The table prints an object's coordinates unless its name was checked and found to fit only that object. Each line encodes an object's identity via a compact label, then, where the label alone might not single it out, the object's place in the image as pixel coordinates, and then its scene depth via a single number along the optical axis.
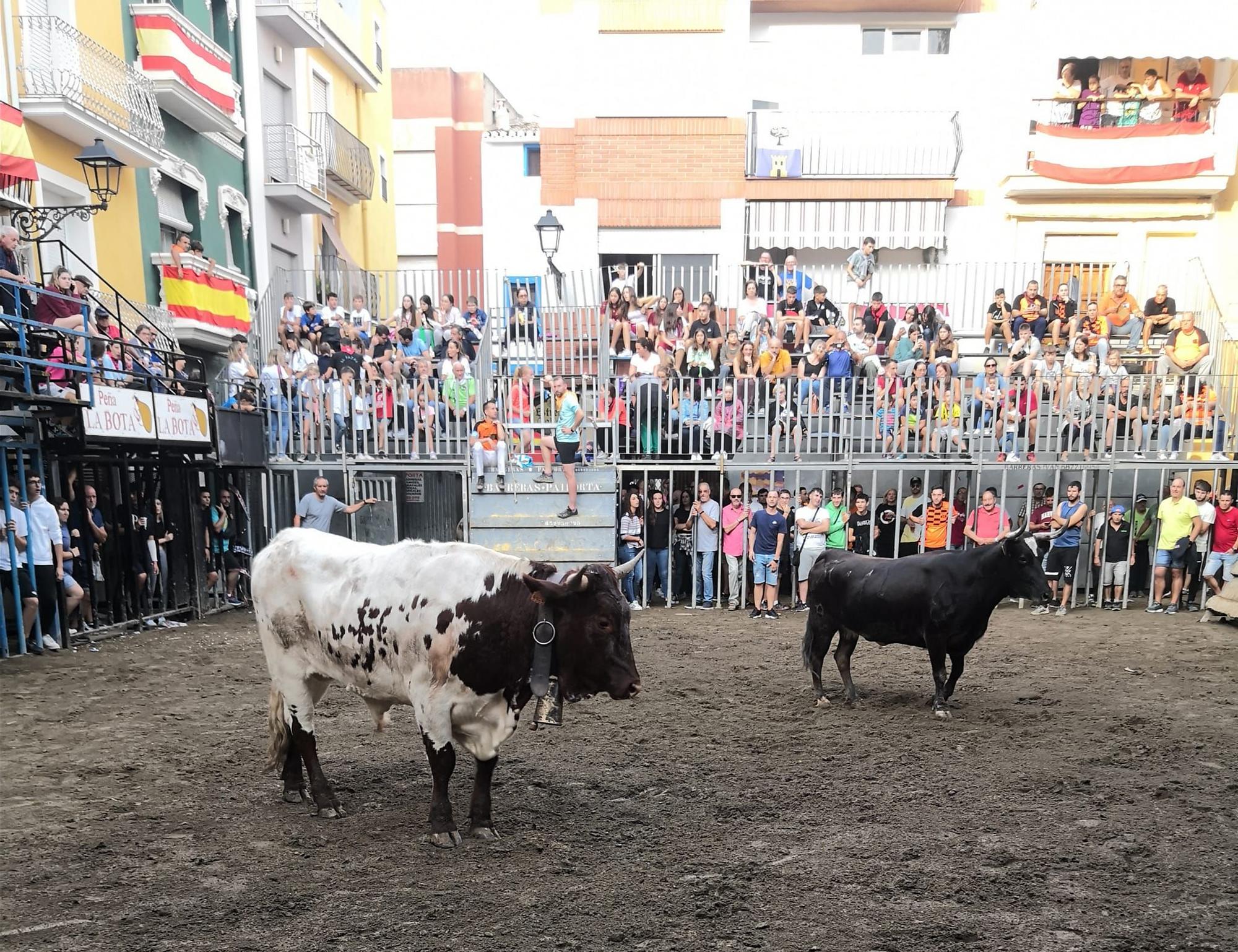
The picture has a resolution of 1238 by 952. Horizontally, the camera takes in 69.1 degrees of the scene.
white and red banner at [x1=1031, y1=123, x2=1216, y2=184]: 18.34
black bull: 7.71
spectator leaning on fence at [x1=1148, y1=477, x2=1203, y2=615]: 12.54
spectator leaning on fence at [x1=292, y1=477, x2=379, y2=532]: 12.59
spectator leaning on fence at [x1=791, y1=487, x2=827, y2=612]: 12.46
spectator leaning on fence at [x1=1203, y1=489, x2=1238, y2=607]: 12.37
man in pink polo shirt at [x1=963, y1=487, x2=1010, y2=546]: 12.00
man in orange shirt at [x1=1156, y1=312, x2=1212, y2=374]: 15.38
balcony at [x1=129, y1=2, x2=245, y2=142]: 15.50
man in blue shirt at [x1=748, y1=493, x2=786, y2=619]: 12.52
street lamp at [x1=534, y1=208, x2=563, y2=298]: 16.44
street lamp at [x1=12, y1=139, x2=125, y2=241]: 10.78
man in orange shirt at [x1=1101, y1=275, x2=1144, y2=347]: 16.88
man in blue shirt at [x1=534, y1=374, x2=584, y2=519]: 13.00
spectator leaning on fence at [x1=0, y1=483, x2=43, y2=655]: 9.64
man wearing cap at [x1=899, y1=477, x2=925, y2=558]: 13.10
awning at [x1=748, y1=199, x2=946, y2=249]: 19.17
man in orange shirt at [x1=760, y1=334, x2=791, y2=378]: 14.32
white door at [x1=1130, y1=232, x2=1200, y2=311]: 18.69
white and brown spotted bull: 4.93
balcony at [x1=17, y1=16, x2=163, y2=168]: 12.69
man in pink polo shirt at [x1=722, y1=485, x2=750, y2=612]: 12.81
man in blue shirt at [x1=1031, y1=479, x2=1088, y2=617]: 12.61
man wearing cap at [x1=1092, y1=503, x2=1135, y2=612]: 12.88
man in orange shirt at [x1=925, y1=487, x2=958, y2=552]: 12.80
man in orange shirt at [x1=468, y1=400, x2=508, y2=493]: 13.36
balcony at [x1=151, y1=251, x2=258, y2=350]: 16.00
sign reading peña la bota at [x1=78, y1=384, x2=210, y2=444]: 10.33
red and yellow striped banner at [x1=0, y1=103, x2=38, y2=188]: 9.68
